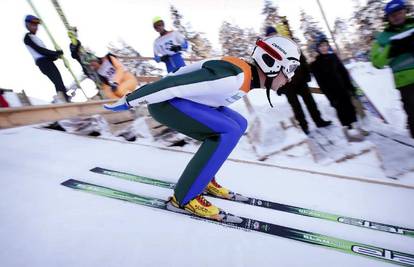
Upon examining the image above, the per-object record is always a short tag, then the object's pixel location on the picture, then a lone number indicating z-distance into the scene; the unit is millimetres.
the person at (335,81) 4820
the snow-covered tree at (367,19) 25097
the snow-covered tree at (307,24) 30397
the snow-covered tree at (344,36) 31302
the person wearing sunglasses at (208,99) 2109
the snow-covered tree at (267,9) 26234
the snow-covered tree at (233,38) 34062
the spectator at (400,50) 3666
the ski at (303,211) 2371
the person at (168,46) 6684
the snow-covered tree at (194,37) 31078
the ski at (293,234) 2014
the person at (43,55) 5484
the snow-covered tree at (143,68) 29453
